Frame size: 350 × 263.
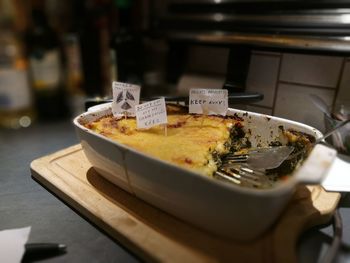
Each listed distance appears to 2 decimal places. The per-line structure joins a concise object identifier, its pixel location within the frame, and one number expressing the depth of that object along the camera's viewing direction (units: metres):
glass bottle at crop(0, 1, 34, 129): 0.84
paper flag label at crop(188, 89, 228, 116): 0.64
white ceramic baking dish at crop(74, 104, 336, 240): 0.36
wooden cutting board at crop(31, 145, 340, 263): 0.41
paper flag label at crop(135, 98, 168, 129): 0.57
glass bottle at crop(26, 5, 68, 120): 0.89
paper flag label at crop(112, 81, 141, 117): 0.62
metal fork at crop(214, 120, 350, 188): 0.50
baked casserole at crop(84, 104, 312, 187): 0.50
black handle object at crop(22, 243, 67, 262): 0.42
